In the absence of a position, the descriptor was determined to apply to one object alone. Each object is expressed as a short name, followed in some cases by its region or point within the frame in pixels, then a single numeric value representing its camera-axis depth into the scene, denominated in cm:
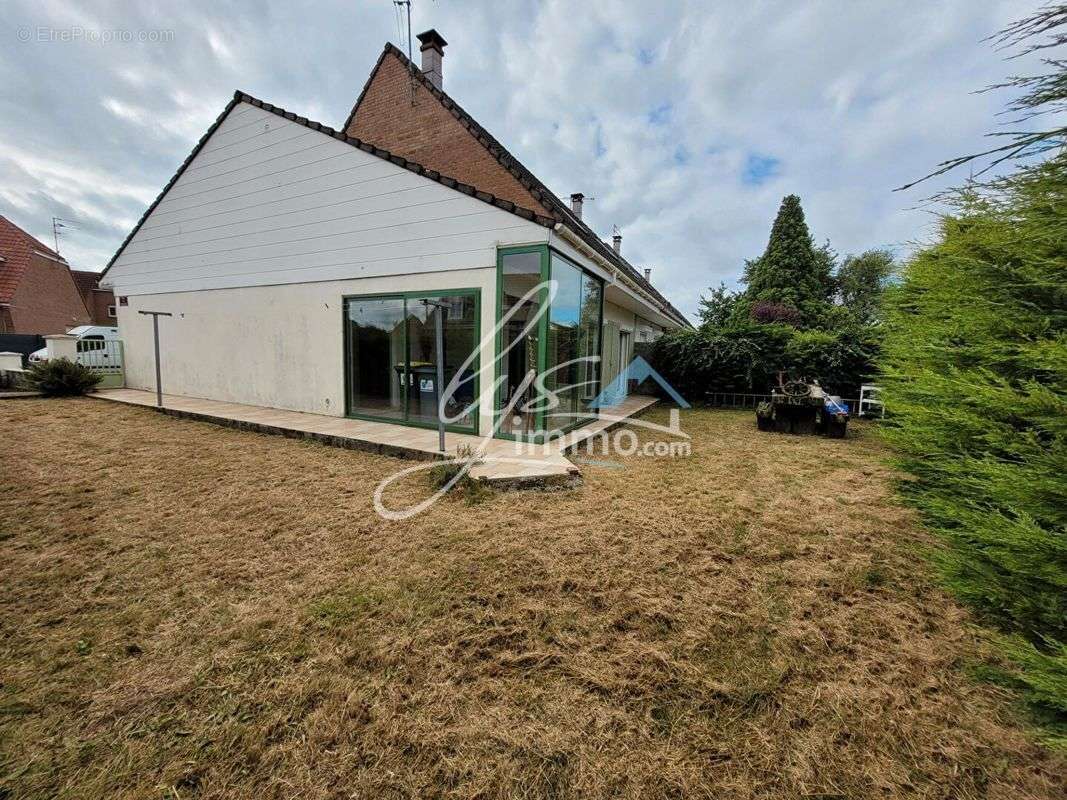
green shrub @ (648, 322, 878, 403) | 1043
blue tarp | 763
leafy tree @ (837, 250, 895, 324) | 2779
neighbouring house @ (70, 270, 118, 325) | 2731
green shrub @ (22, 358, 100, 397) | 888
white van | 1058
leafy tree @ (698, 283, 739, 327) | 1811
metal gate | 1053
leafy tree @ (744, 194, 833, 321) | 2206
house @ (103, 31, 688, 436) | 587
